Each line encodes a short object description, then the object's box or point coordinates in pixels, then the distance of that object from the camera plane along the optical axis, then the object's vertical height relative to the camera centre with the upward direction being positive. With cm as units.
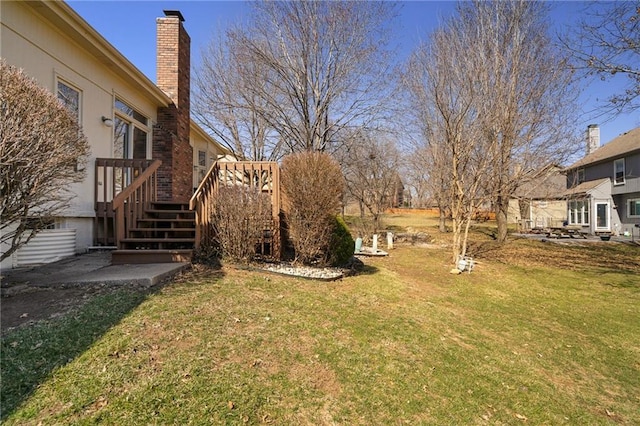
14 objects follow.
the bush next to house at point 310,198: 628 +36
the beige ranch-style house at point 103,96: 560 +269
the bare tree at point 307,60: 1085 +510
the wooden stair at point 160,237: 567 -35
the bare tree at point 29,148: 330 +72
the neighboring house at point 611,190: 2080 +168
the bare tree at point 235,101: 1217 +474
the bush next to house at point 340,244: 707 -55
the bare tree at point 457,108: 921 +292
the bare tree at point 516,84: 1004 +422
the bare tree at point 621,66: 807 +374
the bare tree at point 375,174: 1584 +229
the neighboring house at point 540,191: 1330 +113
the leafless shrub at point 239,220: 591 -3
